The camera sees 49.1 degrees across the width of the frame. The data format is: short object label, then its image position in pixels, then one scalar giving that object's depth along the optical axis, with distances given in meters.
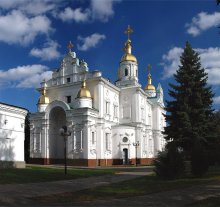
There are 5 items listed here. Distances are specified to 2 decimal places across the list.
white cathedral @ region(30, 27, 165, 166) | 33.28
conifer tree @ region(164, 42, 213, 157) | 23.50
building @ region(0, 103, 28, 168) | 20.12
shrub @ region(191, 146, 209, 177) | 15.93
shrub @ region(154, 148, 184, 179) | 15.50
